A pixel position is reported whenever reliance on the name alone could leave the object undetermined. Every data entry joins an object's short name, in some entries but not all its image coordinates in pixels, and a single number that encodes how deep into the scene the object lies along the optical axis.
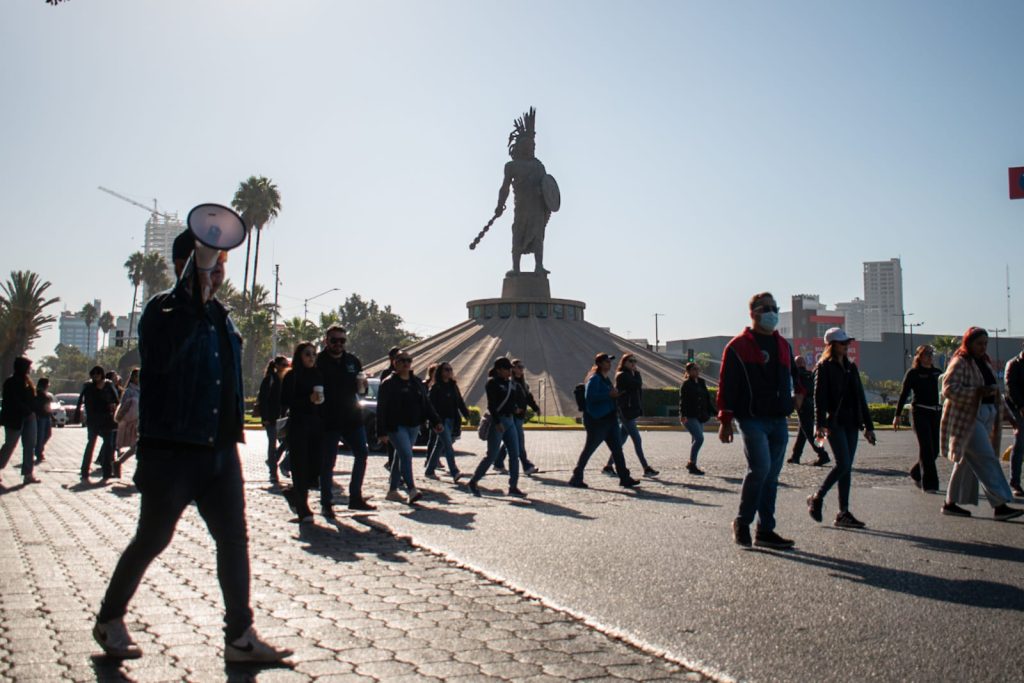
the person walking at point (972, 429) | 8.69
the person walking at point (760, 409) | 7.22
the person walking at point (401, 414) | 10.47
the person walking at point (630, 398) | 13.70
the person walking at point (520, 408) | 12.05
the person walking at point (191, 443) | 4.23
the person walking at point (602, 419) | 11.89
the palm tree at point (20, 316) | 62.72
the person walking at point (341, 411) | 9.51
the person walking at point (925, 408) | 10.73
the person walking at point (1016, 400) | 10.52
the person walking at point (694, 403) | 14.55
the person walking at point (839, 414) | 8.23
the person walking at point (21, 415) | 12.80
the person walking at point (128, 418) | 13.70
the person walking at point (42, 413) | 14.45
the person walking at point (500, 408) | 11.61
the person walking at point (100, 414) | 13.55
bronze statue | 50.59
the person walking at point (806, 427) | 15.26
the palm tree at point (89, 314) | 137.39
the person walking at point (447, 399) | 12.96
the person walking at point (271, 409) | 12.96
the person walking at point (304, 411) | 9.20
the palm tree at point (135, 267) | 102.06
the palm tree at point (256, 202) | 71.44
